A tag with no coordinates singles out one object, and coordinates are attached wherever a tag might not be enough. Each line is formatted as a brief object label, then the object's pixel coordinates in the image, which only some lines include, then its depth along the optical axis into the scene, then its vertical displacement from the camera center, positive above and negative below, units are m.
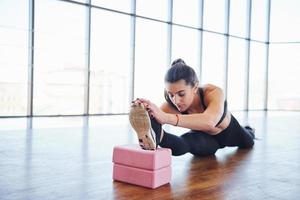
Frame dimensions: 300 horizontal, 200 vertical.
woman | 1.54 -0.10
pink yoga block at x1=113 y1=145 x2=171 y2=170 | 1.53 -0.26
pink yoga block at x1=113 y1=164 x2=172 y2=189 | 1.53 -0.34
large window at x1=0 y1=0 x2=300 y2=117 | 5.41 +0.80
